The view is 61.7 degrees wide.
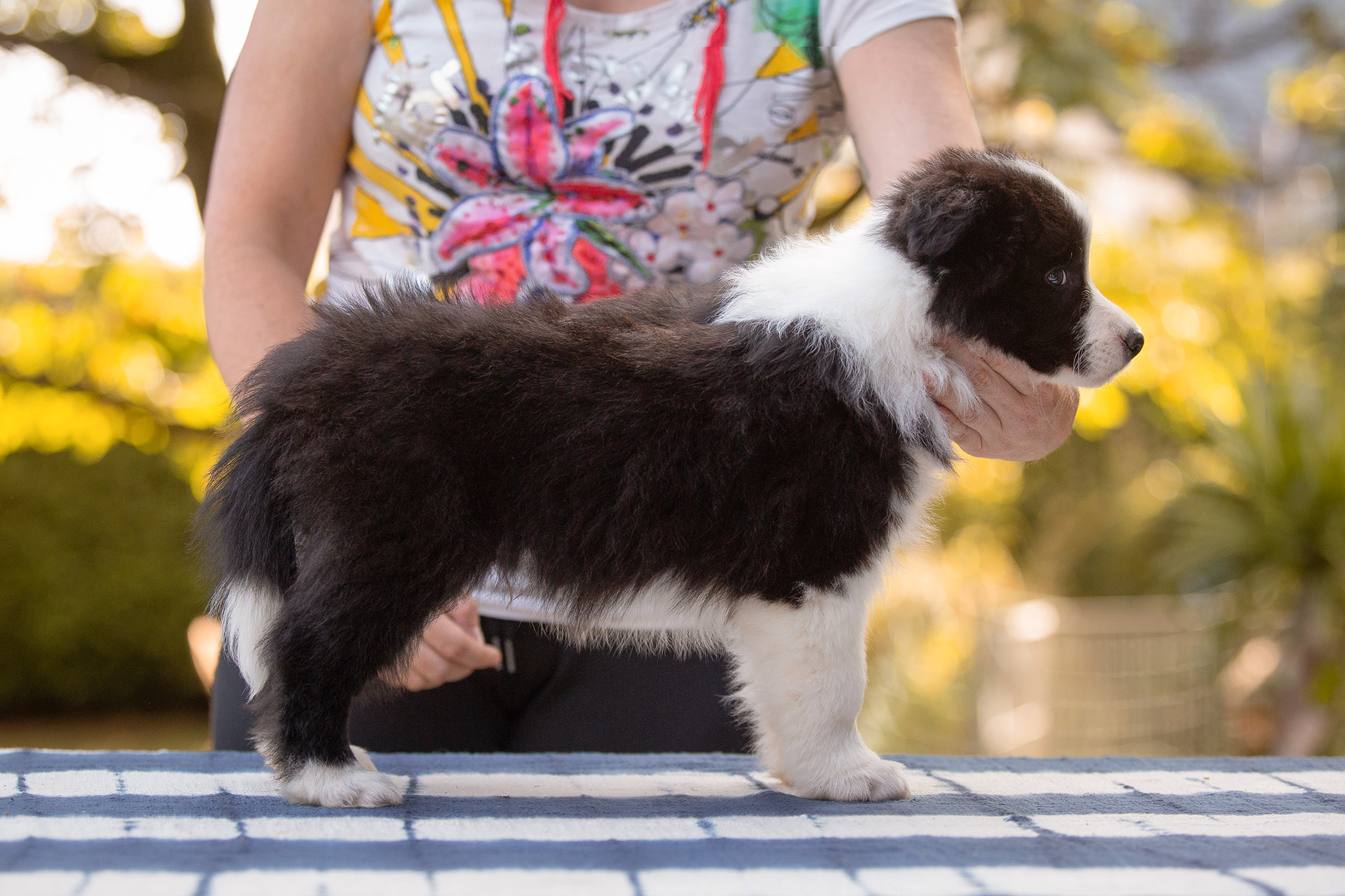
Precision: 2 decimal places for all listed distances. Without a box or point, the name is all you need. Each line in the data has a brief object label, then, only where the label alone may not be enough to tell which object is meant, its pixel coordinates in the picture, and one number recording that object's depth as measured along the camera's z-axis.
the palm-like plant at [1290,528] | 6.30
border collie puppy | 1.68
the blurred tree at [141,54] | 5.32
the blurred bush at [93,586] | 8.56
